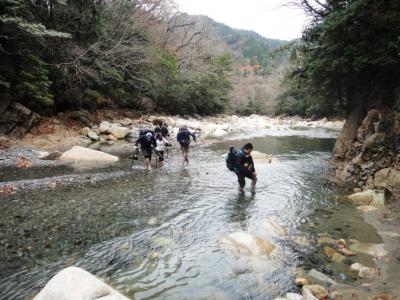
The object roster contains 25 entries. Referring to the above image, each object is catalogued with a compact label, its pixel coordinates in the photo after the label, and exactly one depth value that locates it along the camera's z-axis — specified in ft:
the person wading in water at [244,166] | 31.04
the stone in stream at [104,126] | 75.20
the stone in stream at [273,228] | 22.70
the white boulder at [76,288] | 12.57
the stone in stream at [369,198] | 28.53
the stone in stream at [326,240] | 21.27
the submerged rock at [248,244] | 19.61
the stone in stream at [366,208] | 27.43
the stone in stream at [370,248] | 19.56
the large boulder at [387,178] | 30.32
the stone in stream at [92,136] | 69.71
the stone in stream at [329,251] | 19.58
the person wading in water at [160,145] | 45.60
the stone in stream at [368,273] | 16.75
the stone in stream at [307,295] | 14.66
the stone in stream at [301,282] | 16.30
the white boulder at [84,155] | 48.97
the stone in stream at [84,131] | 70.39
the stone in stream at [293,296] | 14.89
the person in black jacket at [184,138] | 46.78
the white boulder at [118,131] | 74.66
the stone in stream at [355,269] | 17.09
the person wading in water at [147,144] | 42.37
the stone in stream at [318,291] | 15.06
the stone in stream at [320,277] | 16.36
